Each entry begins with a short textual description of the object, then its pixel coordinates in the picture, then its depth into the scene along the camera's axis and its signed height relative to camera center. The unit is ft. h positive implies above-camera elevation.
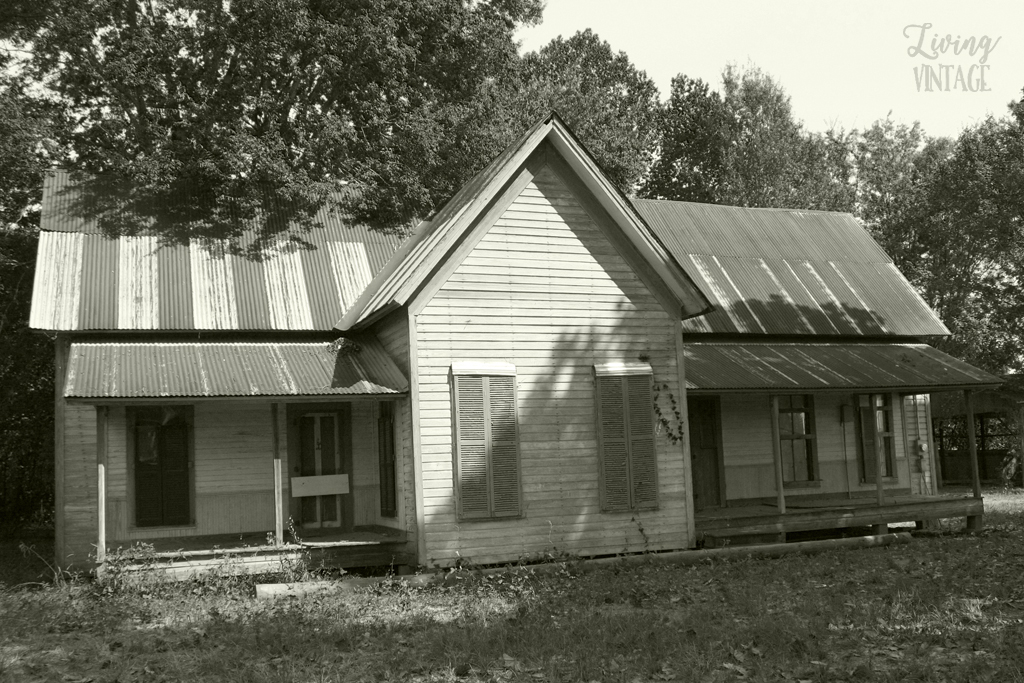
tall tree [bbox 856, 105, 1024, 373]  110.42 +26.19
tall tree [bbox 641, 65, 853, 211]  147.02 +43.72
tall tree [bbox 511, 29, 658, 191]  98.58 +39.05
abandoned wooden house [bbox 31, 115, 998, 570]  48.96 +3.39
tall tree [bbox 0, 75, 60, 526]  70.90 +10.42
